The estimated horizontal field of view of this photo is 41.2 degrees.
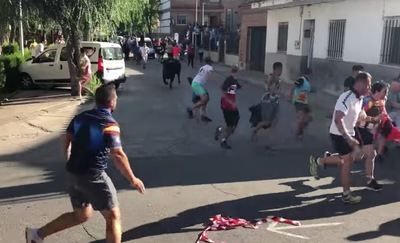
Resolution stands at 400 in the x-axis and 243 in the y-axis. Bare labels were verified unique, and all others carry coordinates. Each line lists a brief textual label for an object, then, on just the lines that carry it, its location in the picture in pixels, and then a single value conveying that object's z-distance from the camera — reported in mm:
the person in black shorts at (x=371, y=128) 7016
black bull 19859
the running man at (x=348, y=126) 6211
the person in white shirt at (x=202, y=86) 12228
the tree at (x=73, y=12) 14625
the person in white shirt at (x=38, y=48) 22217
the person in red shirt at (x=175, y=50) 26766
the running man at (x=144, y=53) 31783
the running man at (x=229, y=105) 9570
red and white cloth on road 5445
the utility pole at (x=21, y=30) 14751
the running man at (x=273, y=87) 9727
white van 17812
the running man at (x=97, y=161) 4203
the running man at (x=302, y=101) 10023
